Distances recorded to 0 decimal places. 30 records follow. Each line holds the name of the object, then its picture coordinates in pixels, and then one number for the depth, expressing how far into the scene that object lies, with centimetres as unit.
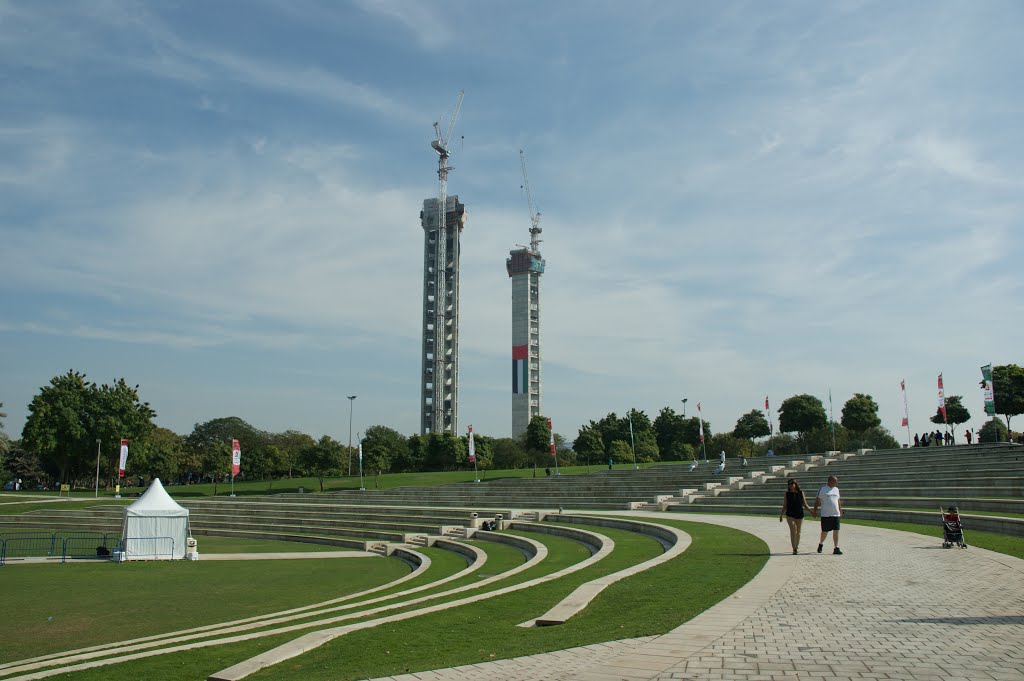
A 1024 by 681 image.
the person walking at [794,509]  1441
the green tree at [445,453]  8231
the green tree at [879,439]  9712
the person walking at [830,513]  1433
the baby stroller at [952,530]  1491
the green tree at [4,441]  5931
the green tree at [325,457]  6412
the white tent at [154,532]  2550
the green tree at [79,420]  6381
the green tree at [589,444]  8062
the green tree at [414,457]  8524
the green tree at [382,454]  7106
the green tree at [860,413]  6034
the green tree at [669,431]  8906
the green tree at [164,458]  7744
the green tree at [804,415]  6738
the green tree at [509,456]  9019
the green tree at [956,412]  5862
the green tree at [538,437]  7500
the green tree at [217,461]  6731
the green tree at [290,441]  7641
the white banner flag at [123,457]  5525
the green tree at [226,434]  11319
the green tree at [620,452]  7906
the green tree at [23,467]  9250
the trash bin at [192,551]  2567
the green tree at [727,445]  8238
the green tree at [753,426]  7406
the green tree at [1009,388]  5034
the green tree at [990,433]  6683
